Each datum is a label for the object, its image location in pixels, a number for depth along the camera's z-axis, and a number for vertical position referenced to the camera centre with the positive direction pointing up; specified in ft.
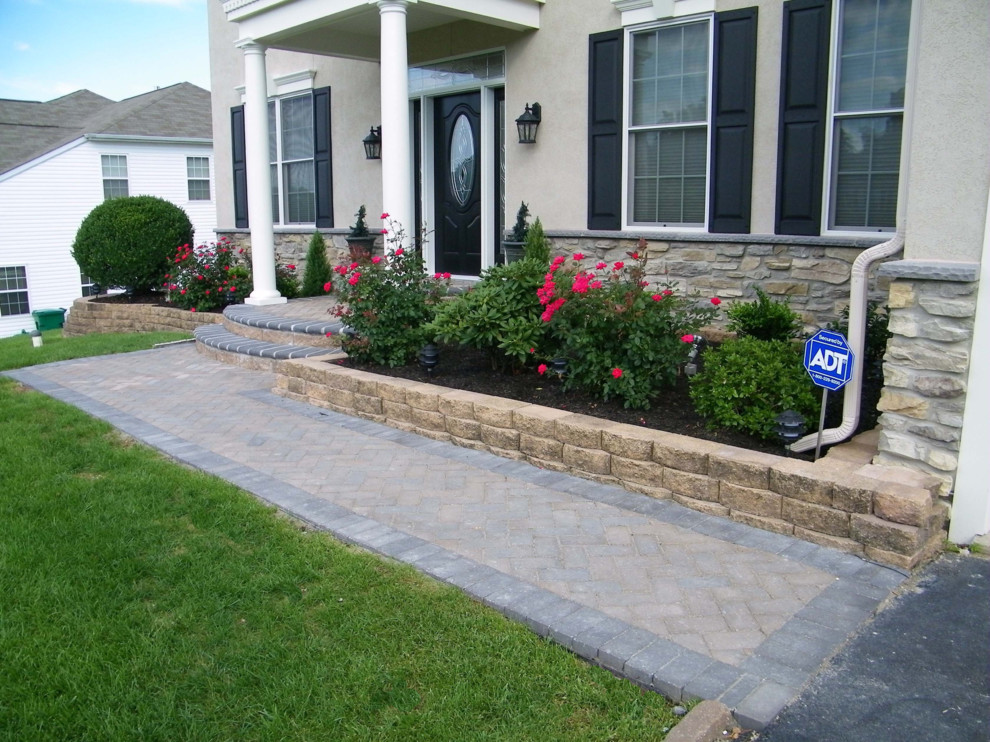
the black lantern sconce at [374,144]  36.32 +3.54
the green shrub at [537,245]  28.68 -0.63
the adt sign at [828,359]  14.33 -2.28
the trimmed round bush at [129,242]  43.60 -0.72
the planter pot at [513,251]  29.68 -0.86
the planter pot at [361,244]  35.98 -0.72
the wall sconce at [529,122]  29.58 +3.62
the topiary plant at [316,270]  38.96 -1.96
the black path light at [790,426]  15.08 -3.55
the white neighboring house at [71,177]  73.72 +4.56
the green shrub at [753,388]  16.34 -3.17
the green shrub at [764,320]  20.57 -2.28
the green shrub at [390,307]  23.57 -2.22
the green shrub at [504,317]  20.66 -2.26
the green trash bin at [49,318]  65.72 -7.08
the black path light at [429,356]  22.36 -3.41
